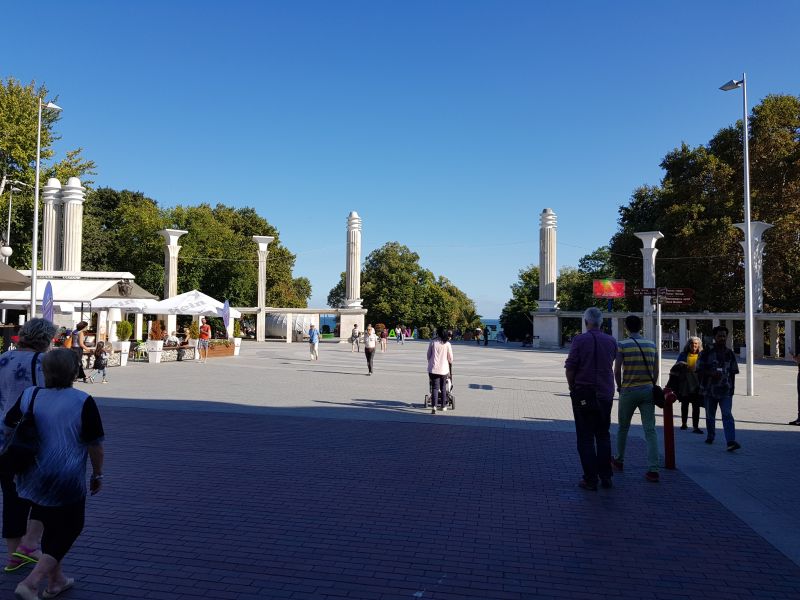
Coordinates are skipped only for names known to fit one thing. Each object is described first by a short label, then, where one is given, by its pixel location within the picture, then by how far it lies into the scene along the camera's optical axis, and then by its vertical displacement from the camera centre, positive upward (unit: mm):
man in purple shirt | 6602 -764
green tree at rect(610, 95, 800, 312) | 38094 +7164
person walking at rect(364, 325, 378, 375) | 20328 -805
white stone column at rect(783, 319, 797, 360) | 32281 -600
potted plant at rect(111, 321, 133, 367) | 22844 -1050
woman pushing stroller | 11883 -774
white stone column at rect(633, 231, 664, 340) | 41062 +4347
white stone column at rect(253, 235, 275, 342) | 49025 +2699
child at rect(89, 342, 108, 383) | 16375 -1070
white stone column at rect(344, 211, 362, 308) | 48312 +4692
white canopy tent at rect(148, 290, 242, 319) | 26094 +521
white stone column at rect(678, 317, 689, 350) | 39588 -588
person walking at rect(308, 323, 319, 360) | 26888 -941
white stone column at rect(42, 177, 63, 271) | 36531 +5584
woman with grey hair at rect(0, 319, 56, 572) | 4238 -521
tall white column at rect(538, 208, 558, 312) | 47375 +4384
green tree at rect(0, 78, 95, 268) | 35938 +10011
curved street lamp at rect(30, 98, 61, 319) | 20245 +2323
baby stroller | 12421 -1559
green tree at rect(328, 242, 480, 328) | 64375 +2948
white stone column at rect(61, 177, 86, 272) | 34656 +4926
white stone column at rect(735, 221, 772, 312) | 36250 +3012
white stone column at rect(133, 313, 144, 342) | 34216 -408
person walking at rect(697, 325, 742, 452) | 8672 -744
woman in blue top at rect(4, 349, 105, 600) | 3691 -864
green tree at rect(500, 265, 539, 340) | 64625 +1090
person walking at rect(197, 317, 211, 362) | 26484 -927
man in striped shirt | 6977 -653
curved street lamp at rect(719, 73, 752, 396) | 16500 +1378
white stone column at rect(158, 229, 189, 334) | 43375 +3924
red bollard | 7652 -1425
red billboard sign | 43938 +2347
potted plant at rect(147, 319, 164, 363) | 24297 -1225
